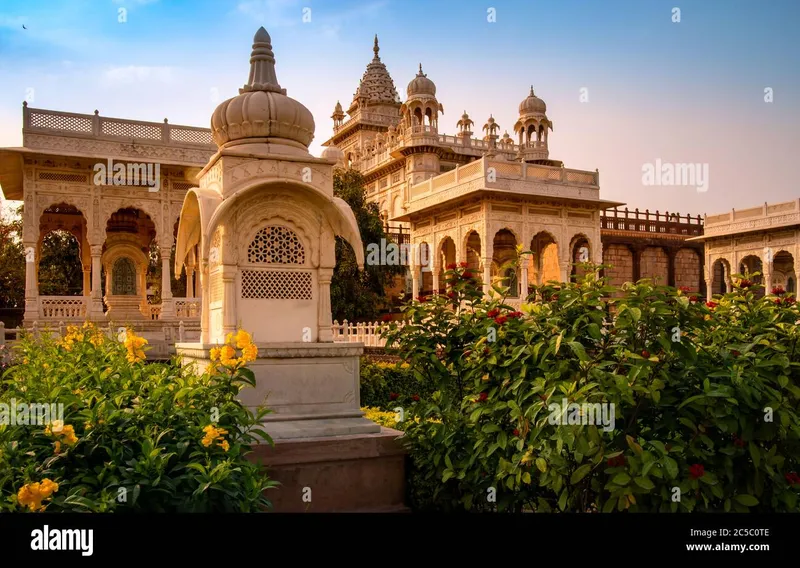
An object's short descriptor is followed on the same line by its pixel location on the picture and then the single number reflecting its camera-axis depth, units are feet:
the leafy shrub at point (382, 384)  37.50
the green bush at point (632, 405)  12.62
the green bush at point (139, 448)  9.84
